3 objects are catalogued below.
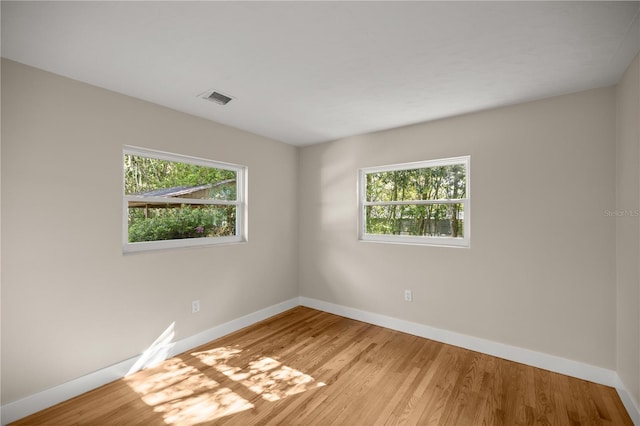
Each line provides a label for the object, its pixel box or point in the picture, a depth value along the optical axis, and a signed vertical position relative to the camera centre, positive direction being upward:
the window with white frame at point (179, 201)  2.61 +0.14
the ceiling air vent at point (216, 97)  2.46 +1.06
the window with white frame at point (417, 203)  3.10 +0.14
